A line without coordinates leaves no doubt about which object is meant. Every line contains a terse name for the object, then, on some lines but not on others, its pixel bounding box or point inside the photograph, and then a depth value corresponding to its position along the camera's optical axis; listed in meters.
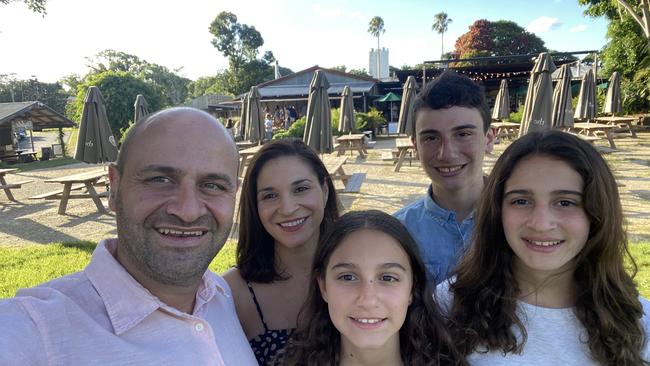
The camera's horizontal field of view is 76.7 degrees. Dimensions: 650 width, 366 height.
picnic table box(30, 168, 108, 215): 8.86
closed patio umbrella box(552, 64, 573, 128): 11.36
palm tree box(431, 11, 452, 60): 71.88
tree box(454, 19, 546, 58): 52.12
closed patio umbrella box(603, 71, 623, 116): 17.72
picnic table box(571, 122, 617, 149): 14.09
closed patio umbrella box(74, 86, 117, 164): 10.35
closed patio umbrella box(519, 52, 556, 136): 9.91
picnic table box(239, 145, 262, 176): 11.19
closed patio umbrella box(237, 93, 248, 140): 15.36
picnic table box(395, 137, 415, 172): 12.40
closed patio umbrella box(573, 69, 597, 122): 15.14
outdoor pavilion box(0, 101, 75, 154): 20.06
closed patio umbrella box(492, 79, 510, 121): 19.10
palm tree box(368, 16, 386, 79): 77.44
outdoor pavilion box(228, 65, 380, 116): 29.16
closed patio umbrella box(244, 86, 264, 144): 13.69
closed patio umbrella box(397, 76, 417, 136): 15.30
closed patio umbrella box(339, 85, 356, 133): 16.05
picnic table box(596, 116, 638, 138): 17.83
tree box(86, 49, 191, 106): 62.41
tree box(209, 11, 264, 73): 52.50
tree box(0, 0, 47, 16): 6.78
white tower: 52.86
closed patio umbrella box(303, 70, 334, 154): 10.97
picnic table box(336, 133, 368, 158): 15.27
